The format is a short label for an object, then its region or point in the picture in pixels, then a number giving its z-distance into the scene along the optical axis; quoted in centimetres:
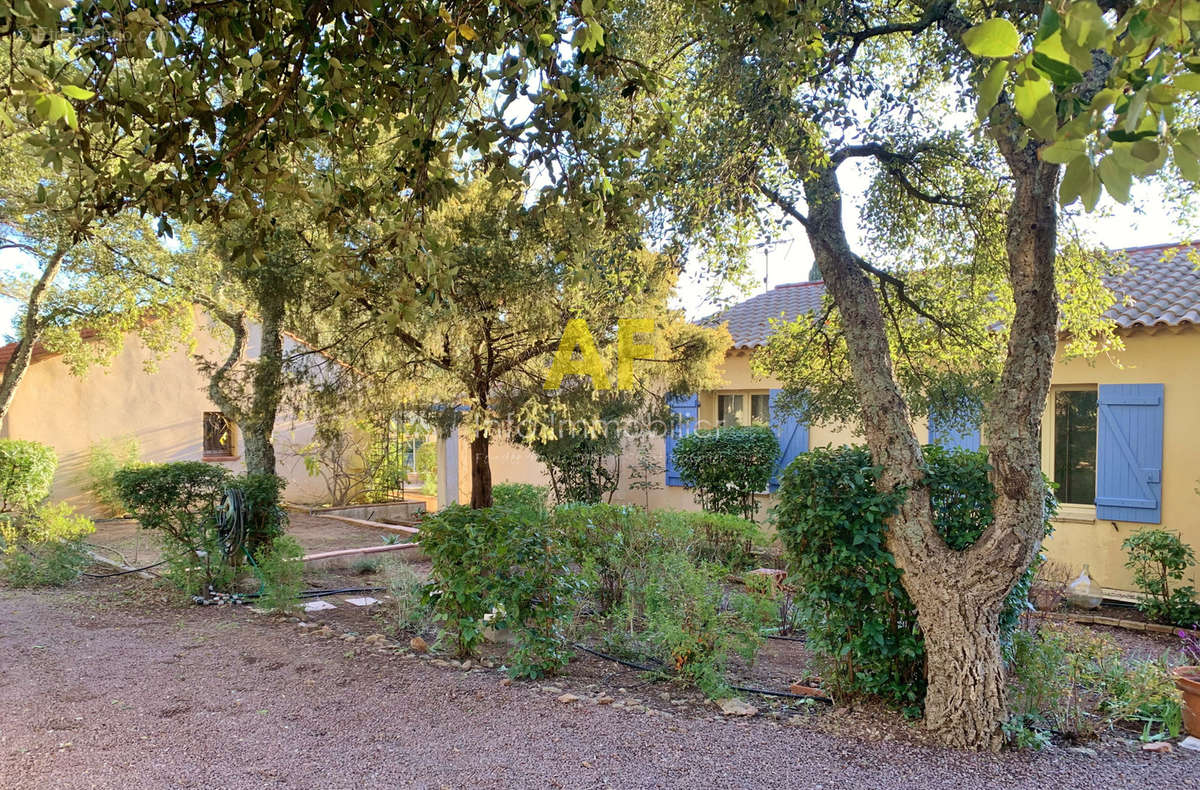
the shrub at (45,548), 788
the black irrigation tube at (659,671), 465
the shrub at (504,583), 502
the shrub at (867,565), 412
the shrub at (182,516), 728
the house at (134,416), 1327
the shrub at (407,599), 593
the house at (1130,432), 764
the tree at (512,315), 582
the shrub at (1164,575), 701
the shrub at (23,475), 1006
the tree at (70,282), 917
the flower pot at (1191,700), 409
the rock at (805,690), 463
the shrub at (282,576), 664
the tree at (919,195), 379
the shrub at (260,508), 769
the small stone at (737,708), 435
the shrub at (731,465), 1010
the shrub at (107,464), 1354
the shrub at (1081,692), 404
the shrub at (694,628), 470
